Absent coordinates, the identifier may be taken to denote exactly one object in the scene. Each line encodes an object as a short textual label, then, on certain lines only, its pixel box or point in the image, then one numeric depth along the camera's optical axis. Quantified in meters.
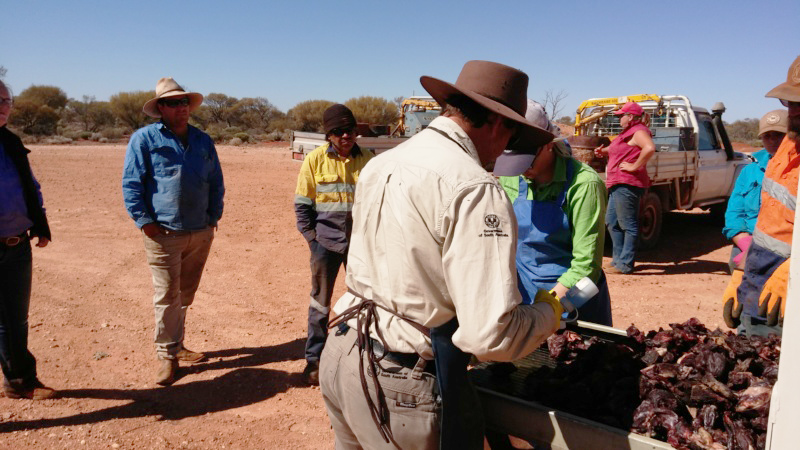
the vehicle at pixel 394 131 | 10.71
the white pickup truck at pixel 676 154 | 9.36
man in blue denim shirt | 4.72
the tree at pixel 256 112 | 50.62
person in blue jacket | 4.65
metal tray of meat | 2.08
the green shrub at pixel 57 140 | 31.14
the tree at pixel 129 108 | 46.88
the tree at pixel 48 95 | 48.22
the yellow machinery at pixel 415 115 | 14.84
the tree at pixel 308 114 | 45.78
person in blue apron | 3.15
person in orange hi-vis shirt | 3.01
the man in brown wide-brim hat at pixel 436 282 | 1.76
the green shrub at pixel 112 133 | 36.66
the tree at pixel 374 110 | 40.93
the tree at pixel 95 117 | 46.84
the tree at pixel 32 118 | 37.28
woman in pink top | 8.00
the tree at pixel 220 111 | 51.19
